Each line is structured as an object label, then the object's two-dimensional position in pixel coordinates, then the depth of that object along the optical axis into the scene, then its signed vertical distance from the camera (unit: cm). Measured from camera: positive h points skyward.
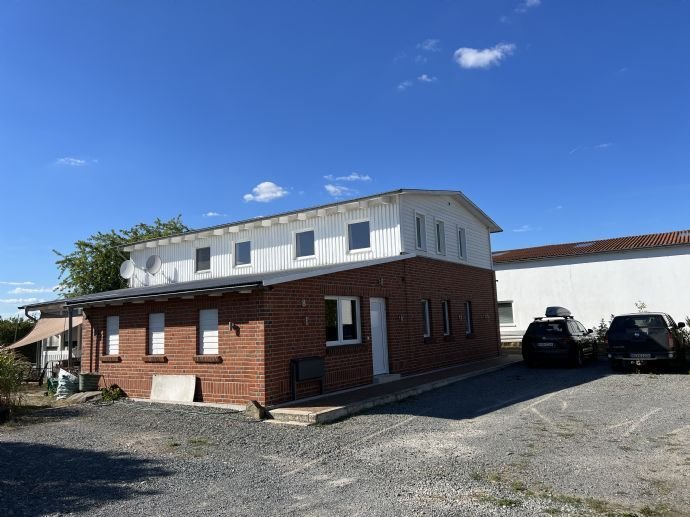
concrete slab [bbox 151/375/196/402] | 1186 -141
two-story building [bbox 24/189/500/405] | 1112 +60
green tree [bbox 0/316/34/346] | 2932 +44
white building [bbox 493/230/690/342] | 2416 +170
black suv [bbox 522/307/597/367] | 1752 -100
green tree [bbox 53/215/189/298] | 3231 +426
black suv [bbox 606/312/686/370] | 1539 -94
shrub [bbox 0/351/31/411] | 1126 -98
